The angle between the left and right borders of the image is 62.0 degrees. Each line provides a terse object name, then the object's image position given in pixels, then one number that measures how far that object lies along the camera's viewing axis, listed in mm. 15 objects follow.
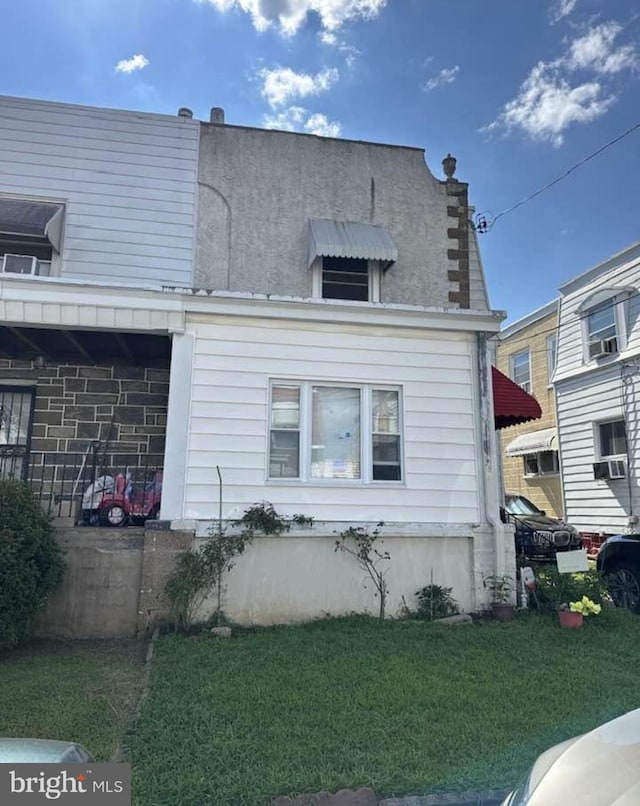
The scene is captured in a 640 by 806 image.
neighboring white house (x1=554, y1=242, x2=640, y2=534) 11969
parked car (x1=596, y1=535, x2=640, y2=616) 7550
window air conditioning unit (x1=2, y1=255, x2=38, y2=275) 7785
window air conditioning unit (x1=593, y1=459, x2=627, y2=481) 12055
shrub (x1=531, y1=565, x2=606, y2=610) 6770
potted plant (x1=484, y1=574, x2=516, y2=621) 6645
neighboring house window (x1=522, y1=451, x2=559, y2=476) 15577
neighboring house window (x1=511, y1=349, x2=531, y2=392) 17141
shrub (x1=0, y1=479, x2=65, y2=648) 5008
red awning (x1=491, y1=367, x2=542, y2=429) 8336
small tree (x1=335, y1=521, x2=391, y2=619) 6715
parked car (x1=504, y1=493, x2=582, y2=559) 10445
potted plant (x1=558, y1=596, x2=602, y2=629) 6291
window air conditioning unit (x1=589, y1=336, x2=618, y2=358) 12523
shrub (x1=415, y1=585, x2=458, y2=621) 6689
